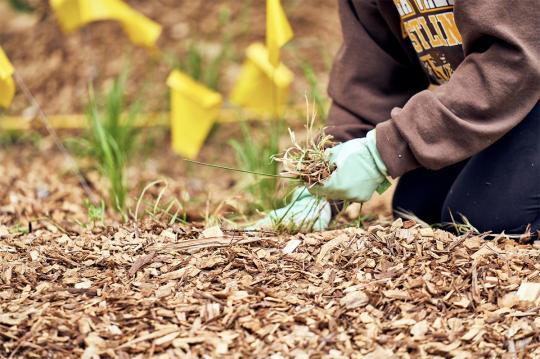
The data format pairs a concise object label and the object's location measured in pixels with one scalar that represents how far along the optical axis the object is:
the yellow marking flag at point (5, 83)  4.04
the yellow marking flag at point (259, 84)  5.18
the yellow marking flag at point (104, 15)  4.96
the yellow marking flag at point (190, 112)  5.32
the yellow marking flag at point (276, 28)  4.40
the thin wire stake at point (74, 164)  5.17
